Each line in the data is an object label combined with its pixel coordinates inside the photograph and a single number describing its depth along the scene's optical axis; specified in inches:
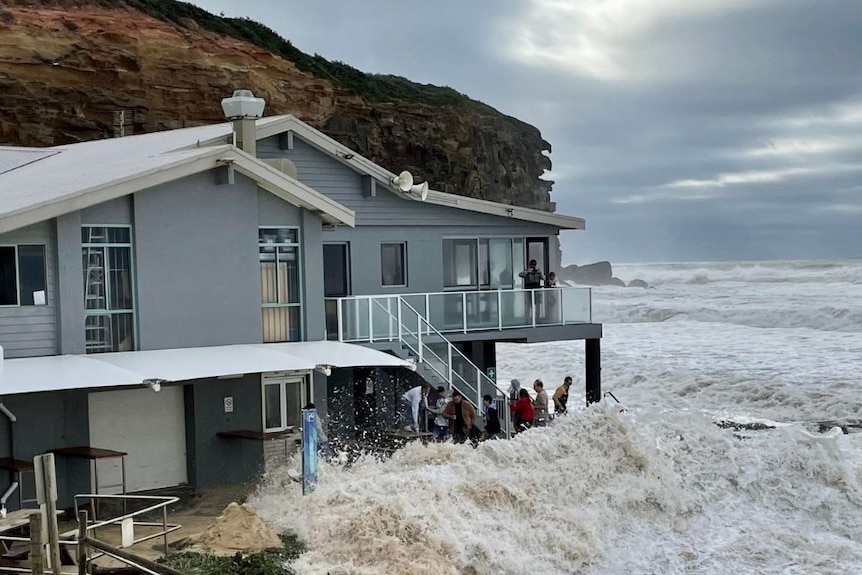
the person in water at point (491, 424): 951.0
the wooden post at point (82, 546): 515.2
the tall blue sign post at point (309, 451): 715.4
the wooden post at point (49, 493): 499.5
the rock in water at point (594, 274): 5797.2
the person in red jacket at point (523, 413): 982.4
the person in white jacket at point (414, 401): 937.5
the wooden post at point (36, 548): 507.8
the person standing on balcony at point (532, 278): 1131.3
